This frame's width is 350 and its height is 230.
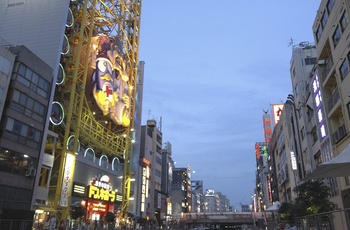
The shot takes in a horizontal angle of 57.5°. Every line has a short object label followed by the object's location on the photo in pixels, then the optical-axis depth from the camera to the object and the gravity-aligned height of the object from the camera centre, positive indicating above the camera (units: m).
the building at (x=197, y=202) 165.10 +16.30
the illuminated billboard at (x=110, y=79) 47.91 +23.26
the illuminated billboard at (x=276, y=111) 80.49 +29.25
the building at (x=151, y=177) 68.81 +12.78
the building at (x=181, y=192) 125.19 +16.30
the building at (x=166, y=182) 94.24 +14.55
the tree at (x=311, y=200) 23.48 +2.46
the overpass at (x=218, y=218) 91.88 +4.17
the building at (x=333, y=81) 26.00 +13.44
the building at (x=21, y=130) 29.91 +9.64
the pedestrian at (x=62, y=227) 29.90 +0.45
